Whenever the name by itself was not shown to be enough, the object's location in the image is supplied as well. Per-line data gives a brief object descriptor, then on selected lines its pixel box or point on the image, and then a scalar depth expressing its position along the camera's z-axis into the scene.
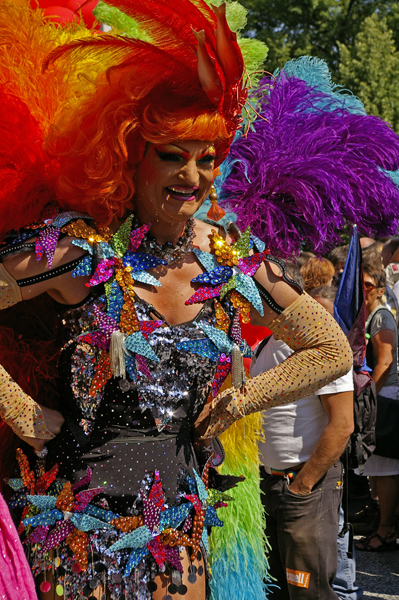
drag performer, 1.94
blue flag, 3.47
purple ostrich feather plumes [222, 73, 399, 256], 2.54
